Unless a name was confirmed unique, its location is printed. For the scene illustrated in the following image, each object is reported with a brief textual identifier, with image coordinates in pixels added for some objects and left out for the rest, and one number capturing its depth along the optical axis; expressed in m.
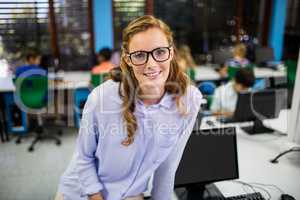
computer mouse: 1.56
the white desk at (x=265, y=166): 1.69
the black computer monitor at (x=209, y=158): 1.56
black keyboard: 1.55
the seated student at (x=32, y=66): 3.56
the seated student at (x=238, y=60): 4.64
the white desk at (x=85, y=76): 4.04
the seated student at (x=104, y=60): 3.96
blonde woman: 1.10
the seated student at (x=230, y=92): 2.91
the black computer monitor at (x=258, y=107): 2.34
